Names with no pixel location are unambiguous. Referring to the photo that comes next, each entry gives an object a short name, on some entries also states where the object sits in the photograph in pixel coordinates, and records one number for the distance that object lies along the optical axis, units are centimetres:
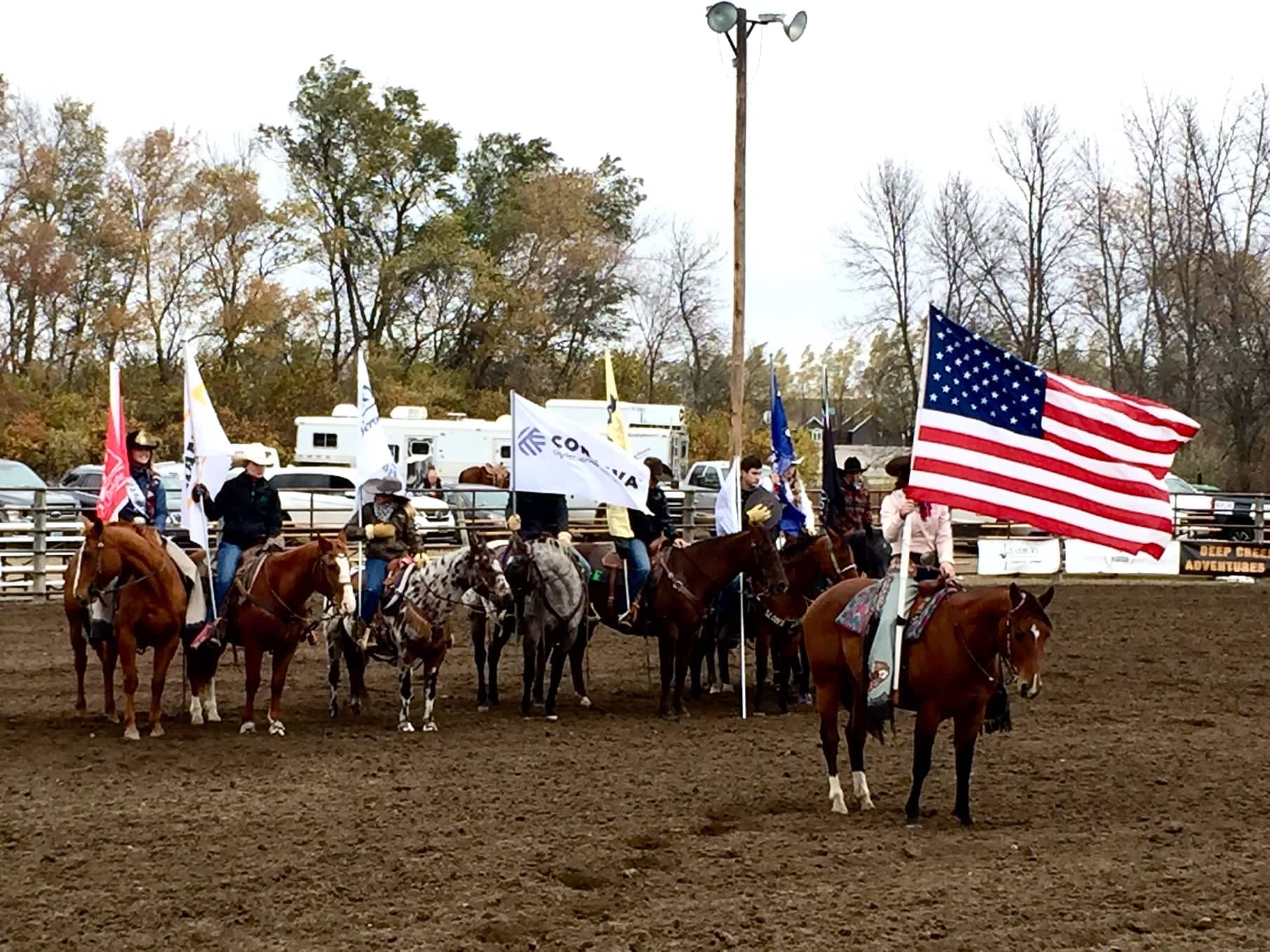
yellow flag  1343
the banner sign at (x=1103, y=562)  2730
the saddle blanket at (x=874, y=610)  891
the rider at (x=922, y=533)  968
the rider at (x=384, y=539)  1277
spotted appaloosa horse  1226
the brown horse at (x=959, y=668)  834
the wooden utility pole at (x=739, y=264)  2081
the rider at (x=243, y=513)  1265
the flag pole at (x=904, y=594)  887
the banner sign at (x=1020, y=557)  2661
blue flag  1580
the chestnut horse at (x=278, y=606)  1182
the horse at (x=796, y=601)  1343
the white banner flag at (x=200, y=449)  1263
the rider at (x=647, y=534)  1372
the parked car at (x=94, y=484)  2429
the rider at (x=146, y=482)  1283
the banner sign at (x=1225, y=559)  2709
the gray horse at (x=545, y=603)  1302
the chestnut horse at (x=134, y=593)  1141
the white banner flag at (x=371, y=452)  1333
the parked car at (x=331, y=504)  2570
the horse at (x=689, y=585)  1312
